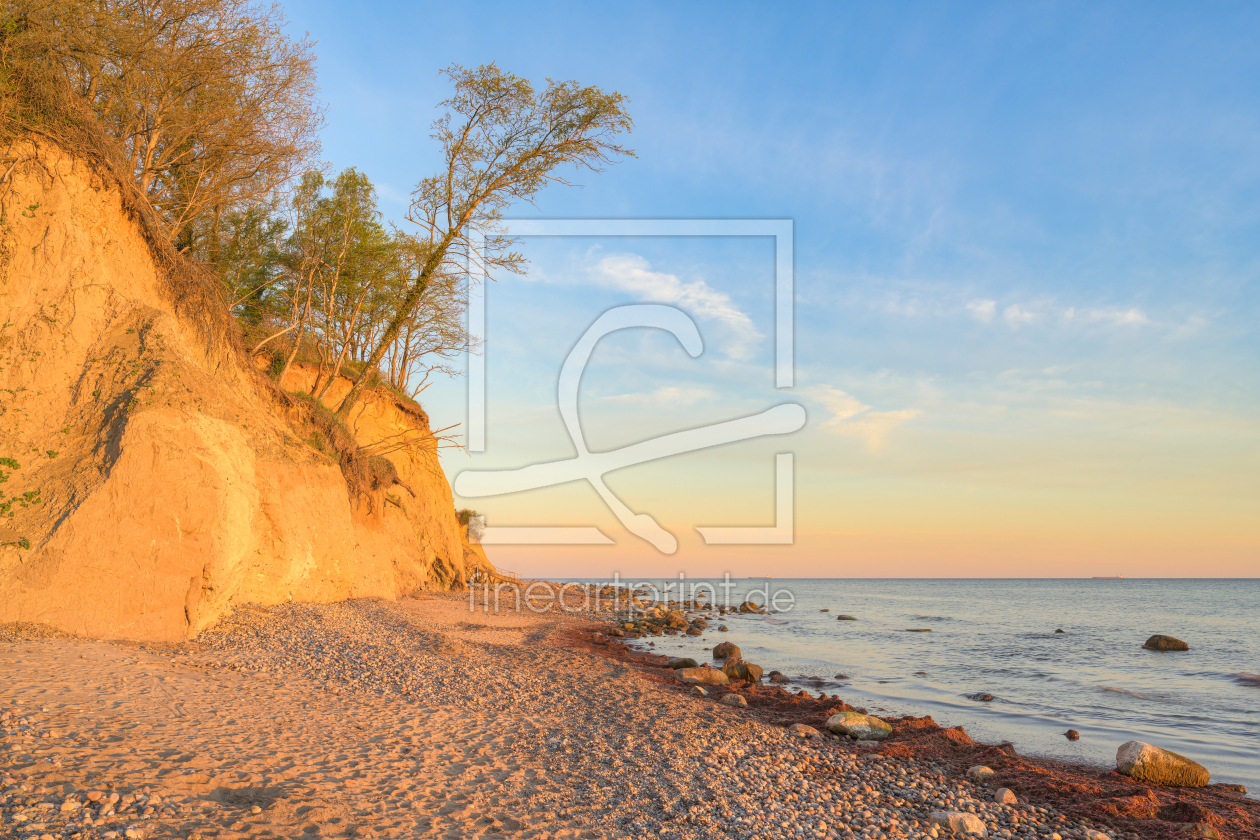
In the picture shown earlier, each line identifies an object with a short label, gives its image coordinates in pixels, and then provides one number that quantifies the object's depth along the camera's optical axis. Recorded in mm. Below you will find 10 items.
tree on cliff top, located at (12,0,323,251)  11977
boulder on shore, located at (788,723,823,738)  11102
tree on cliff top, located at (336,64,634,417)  20547
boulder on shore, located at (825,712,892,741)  11344
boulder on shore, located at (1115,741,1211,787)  9633
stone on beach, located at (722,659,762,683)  17188
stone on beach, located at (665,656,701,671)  18112
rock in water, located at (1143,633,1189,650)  26203
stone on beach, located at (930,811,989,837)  6914
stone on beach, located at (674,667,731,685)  15938
